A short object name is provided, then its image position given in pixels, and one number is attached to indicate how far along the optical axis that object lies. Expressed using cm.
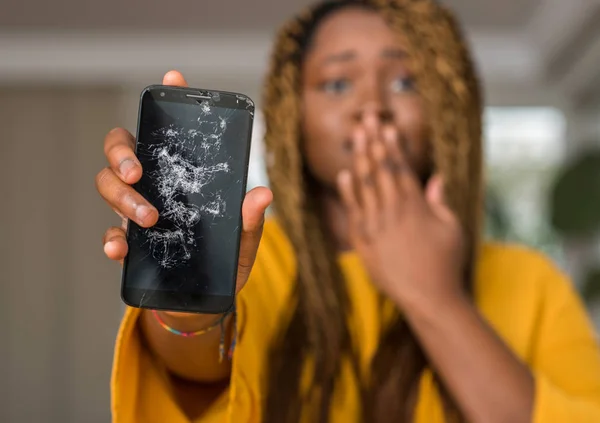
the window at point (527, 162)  291
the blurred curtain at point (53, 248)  286
